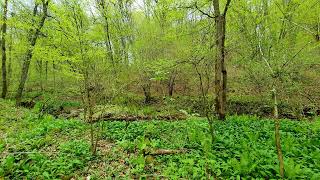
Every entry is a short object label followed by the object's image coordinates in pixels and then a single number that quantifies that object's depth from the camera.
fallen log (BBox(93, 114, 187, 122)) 7.49
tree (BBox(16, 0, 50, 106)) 9.45
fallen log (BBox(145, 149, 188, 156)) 4.37
